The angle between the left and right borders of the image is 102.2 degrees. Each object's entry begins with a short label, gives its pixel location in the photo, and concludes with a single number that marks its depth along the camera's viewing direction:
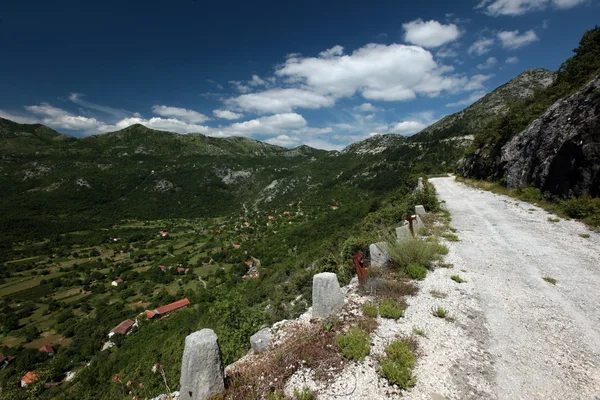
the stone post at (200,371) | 3.76
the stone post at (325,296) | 5.77
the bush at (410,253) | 7.72
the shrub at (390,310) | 5.41
